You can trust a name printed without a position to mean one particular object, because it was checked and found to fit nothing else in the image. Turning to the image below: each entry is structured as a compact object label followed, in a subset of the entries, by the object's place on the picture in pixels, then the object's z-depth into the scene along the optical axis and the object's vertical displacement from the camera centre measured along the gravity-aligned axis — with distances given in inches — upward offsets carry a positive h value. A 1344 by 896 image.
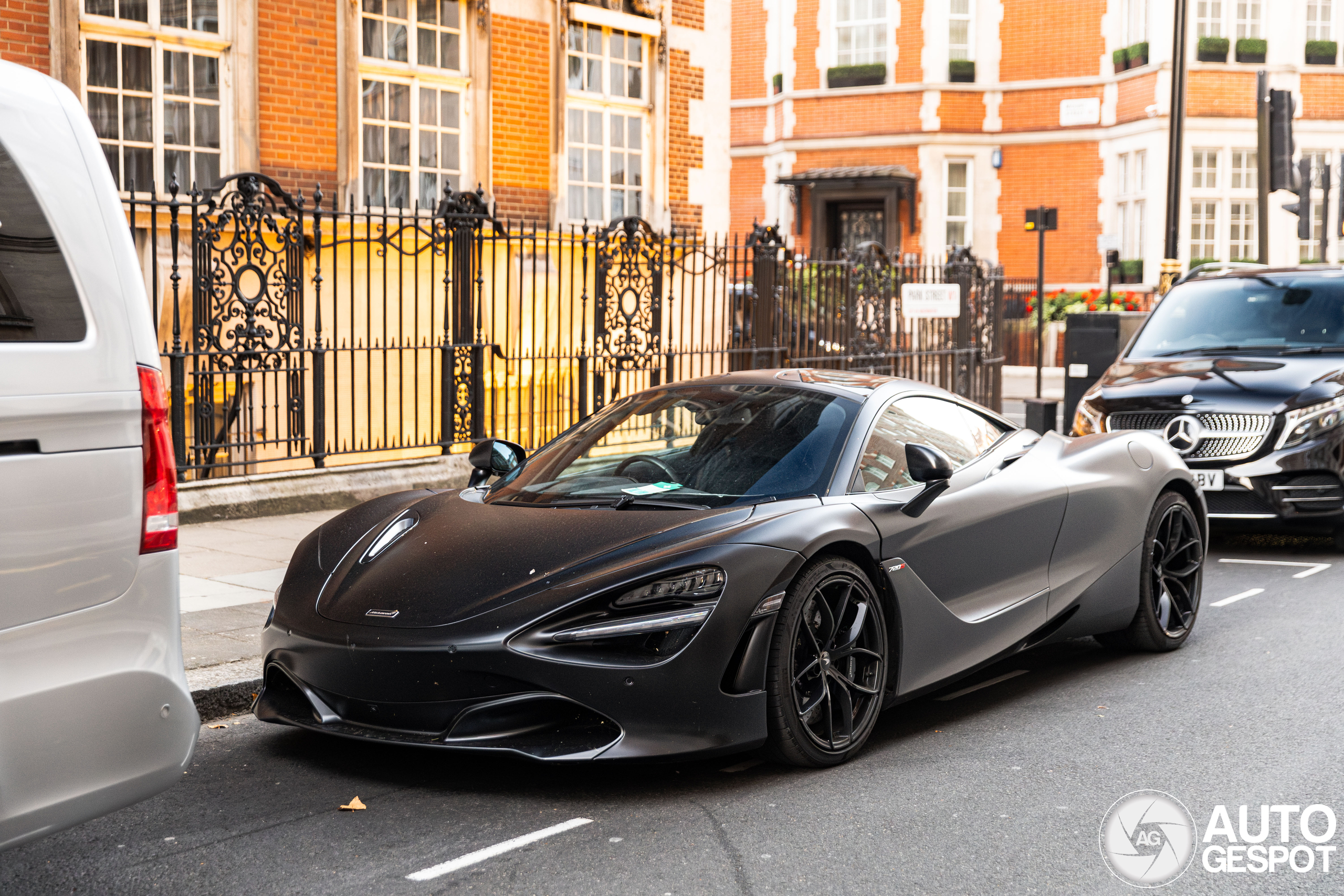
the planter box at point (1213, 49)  1182.9 +230.4
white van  120.3 -15.1
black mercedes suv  360.8 -19.1
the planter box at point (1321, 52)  1201.4 +231.6
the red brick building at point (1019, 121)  1190.9 +182.8
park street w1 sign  657.6 +13.4
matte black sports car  172.9 -33.3
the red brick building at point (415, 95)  474.9 +88.1
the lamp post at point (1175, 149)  668.1 +84.6
